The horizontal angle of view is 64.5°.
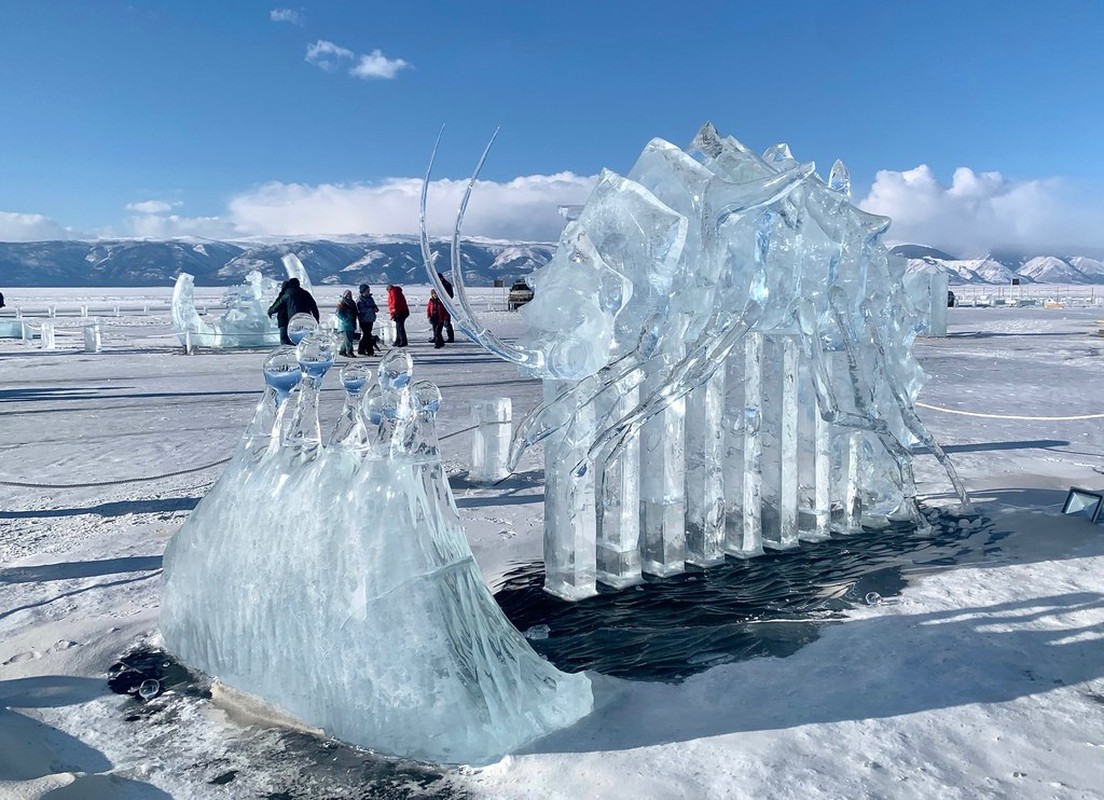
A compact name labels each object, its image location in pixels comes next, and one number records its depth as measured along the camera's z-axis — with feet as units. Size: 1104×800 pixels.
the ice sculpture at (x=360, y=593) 8.95
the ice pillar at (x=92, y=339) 64.60
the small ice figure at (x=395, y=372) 10.25
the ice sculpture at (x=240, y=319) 63.82
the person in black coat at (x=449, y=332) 68.92
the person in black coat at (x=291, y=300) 48.15
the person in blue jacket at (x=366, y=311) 54.80
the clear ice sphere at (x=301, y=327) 11.21
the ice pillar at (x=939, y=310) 73.11
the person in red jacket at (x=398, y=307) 58.80
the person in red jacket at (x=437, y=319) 63.41
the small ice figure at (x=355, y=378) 10.81
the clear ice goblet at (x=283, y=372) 10.93
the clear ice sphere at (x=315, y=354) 10.77
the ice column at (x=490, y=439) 21.83
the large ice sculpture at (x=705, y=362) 13.20
